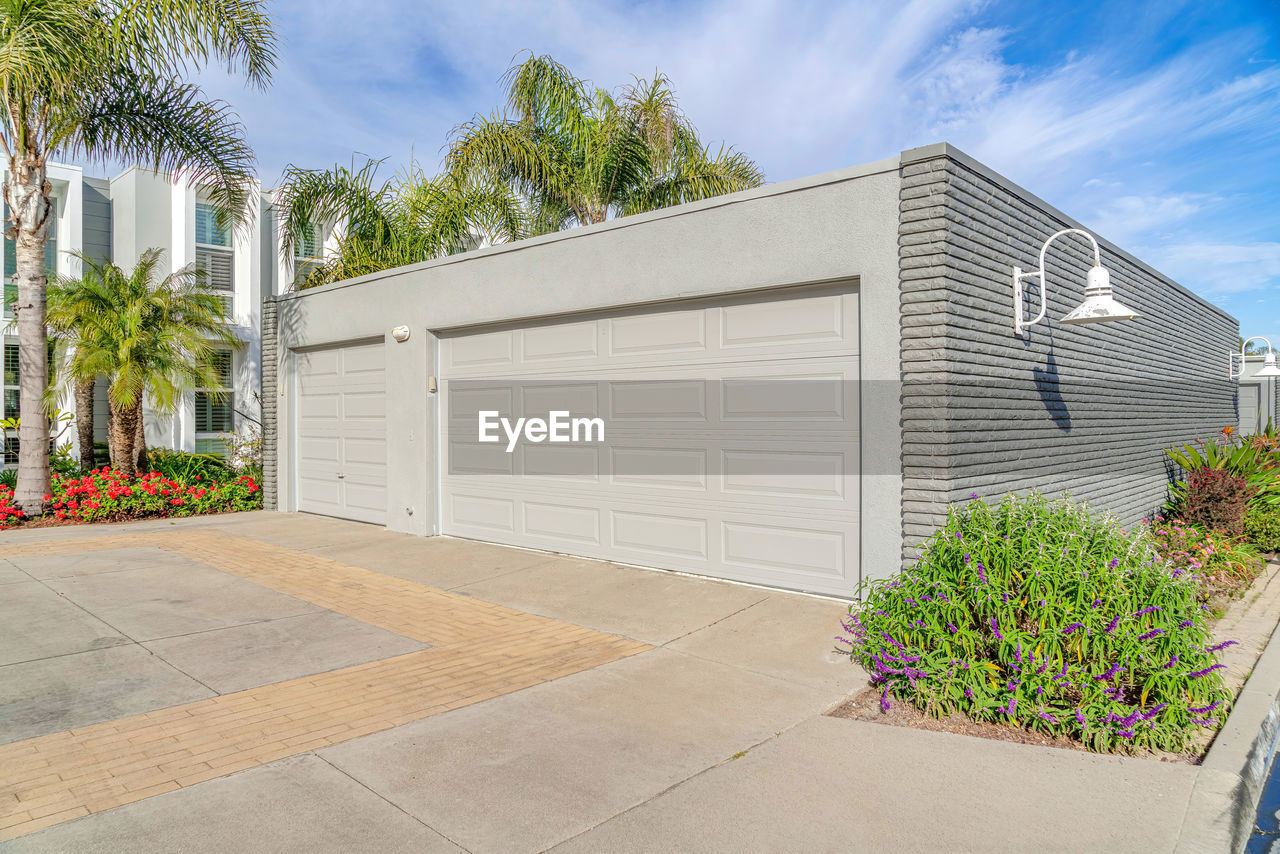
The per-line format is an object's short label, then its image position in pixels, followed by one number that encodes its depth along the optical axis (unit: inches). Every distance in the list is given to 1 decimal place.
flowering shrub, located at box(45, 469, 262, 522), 450.9
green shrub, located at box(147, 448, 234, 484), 549.6
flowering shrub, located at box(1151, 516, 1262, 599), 287.0
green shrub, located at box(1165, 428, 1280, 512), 388.2
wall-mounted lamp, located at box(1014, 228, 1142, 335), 244.2
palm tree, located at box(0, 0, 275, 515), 389.1
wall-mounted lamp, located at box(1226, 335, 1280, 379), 475.8
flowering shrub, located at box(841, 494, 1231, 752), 160.1
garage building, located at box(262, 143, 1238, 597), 240.2
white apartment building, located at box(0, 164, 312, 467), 663.1
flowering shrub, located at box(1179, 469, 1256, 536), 364.5
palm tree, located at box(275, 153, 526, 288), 552.4
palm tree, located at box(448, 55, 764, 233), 562.6
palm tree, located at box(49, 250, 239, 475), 458.3
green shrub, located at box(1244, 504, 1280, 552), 374.0
